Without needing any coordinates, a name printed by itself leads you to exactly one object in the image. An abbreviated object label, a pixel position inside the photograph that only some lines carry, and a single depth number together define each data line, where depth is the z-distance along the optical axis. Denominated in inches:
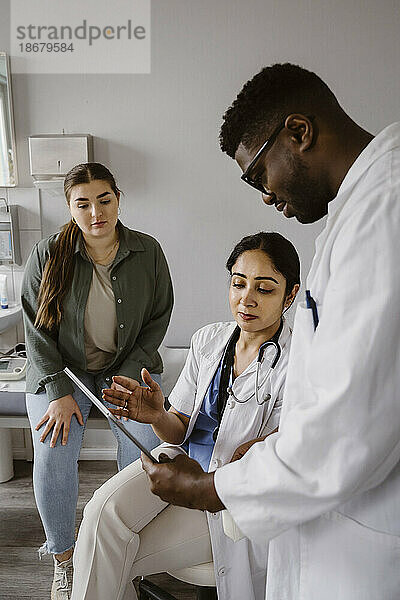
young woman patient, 77.2
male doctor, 30.0
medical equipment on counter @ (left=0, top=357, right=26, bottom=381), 97.3
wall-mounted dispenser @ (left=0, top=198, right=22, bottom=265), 108.7
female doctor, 55.2
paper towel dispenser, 104.0
